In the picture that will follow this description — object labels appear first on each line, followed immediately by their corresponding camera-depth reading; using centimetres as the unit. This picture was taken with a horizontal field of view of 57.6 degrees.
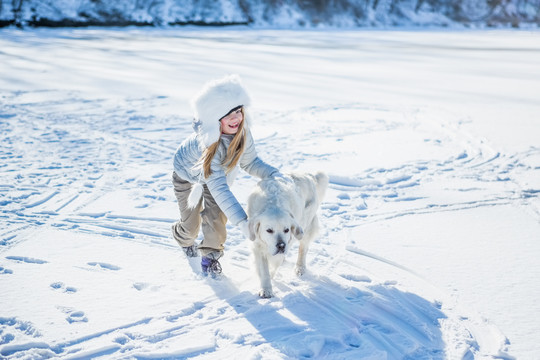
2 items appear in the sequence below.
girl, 328
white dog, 310
